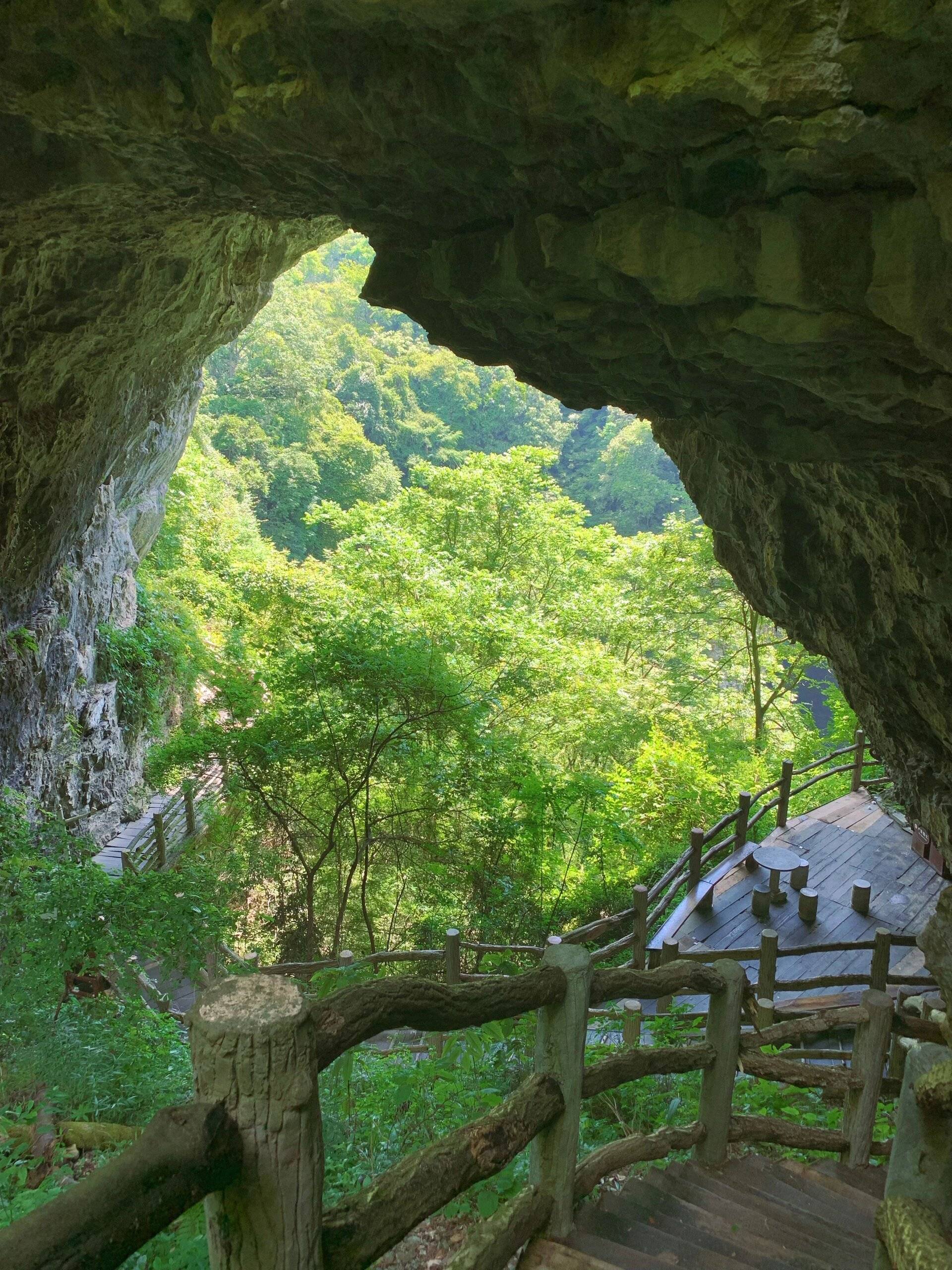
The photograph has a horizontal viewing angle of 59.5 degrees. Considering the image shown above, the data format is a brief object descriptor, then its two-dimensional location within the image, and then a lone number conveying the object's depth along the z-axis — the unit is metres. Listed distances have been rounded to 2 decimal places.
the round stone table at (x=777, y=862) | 8.12
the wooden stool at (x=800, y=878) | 8.74
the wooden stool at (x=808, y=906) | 8.05
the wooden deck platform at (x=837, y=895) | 7.59
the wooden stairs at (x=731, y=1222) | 2.33
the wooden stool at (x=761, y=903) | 8.23
